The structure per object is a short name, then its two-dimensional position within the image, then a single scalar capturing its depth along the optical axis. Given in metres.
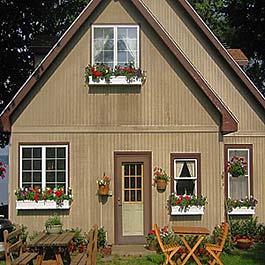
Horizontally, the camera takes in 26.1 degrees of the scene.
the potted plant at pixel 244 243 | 15.34
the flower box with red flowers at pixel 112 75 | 15.09
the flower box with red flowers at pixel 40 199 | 14.80
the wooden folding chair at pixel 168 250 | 12.30
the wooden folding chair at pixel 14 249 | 9.71
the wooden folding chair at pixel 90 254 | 10.57
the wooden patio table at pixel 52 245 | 11.25
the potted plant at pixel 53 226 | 14.05
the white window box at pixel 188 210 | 14.92
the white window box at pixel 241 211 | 16.77
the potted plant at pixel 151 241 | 14.52
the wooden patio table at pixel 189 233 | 12.36
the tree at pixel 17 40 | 23.34
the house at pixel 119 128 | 15.08
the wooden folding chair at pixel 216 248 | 12.12
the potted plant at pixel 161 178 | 14.97
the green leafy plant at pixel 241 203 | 16.75
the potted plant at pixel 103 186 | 14.88
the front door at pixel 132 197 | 15.14
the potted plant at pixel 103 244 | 14.11
